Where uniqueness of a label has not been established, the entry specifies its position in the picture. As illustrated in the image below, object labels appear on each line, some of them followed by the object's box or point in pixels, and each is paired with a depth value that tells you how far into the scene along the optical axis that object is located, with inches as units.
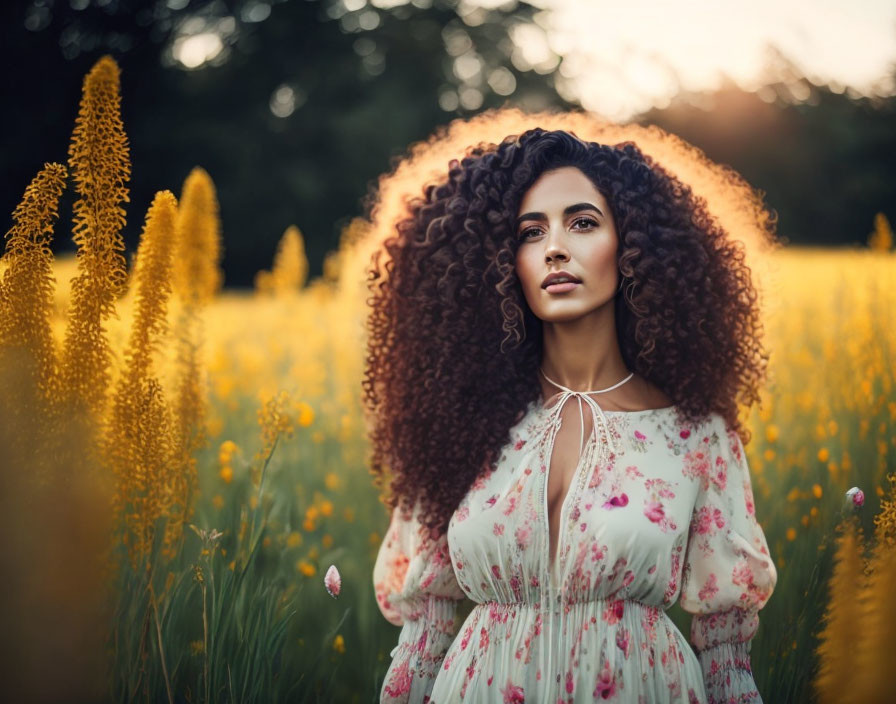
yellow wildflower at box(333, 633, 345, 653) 91.4
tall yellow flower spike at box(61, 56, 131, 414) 60.1
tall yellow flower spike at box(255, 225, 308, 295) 207.9
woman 62.6
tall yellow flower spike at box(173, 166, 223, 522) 72.2
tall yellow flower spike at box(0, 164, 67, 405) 58.6
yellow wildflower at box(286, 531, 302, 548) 108.2
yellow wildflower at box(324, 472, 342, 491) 133.8
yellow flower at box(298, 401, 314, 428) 96.7
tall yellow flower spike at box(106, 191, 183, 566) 64.2
